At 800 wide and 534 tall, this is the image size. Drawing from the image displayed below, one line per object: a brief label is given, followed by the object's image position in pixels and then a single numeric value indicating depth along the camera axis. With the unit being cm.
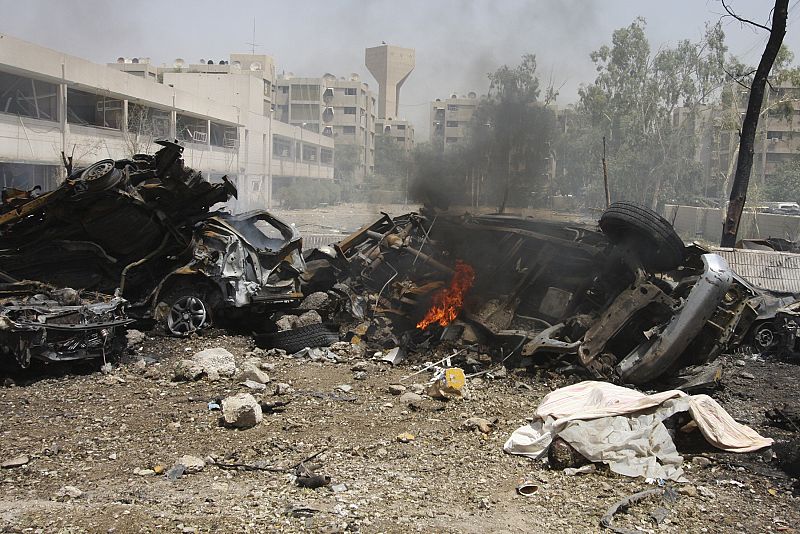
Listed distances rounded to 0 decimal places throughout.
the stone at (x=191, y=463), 493
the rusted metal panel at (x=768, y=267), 1220
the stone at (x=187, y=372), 734
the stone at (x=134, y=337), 857
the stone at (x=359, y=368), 828
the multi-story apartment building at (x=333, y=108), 7500
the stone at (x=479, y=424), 607
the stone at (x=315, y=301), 1041
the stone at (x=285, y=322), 1015
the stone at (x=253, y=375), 736
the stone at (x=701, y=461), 538
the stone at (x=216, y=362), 750
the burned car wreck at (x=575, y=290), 707
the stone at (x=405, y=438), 579
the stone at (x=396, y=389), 726
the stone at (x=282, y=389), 701
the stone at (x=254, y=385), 713
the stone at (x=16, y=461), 483
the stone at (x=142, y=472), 483
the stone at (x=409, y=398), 686
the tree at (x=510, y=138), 1494
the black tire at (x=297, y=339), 902
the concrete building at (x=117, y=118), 2291
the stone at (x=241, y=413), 588
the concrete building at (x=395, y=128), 7490
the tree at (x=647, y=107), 3831
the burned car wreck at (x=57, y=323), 663
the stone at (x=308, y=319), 1023
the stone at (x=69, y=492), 436
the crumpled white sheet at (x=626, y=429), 525
